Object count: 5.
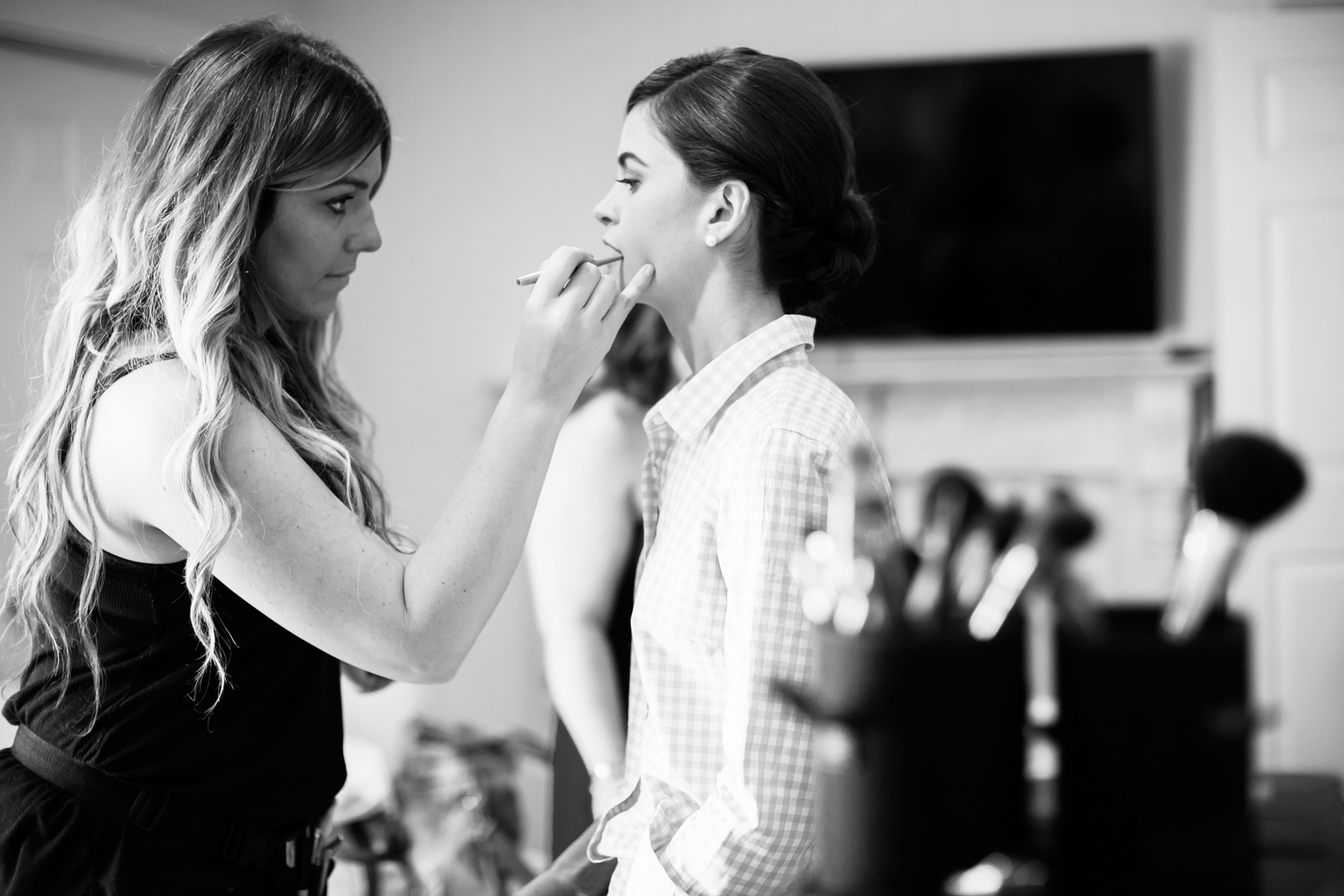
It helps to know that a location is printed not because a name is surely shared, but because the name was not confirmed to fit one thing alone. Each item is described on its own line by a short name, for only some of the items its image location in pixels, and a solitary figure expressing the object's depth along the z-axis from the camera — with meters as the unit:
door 3.03
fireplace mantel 3.27
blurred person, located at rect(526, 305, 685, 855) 1.52
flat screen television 3.38
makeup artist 0.89
